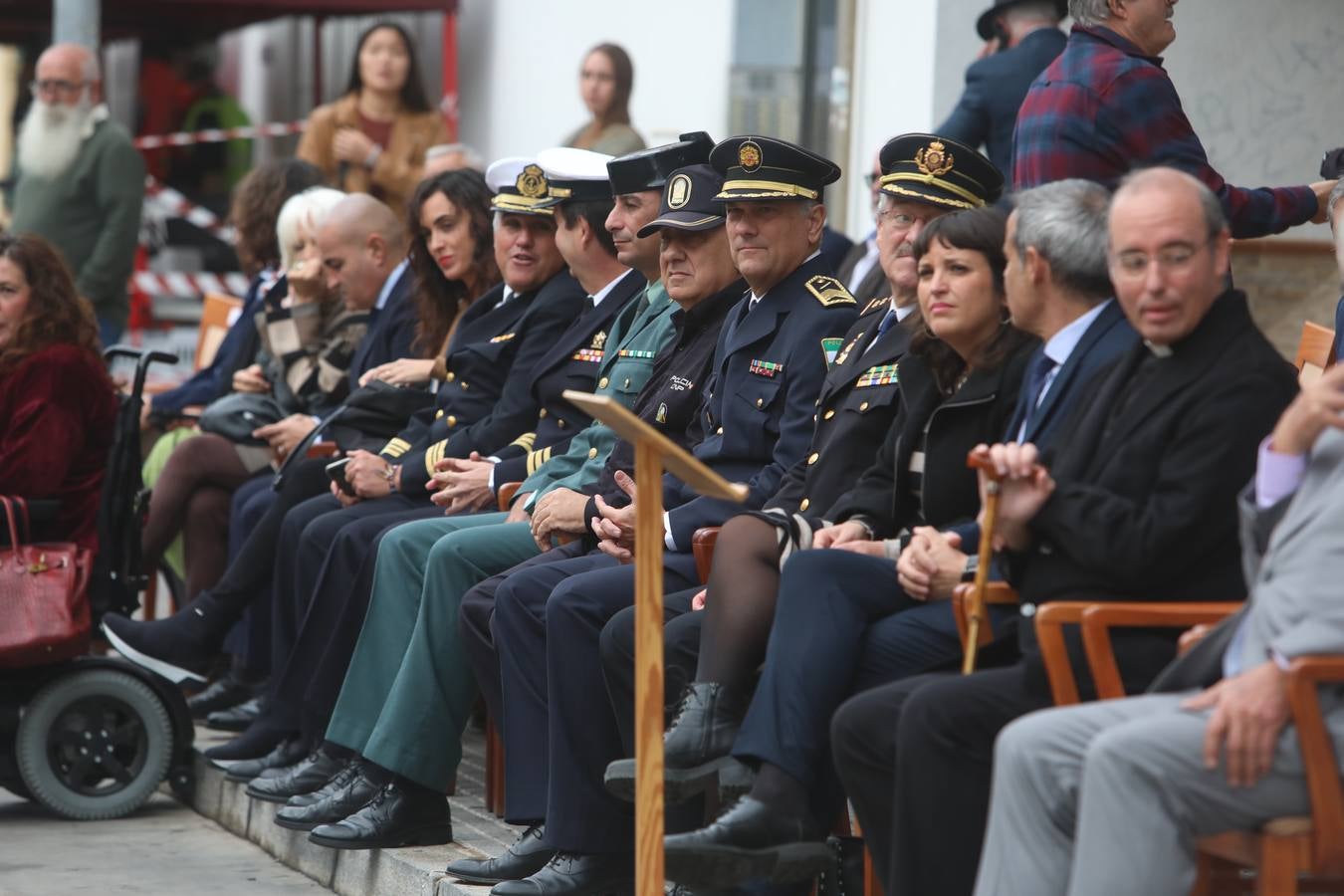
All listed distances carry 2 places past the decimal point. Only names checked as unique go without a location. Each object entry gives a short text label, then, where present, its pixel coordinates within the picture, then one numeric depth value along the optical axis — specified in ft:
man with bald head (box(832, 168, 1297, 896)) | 25.58
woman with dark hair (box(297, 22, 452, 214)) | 69.05
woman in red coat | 45.11
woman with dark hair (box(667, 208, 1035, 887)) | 28.55
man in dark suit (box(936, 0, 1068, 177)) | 46.70
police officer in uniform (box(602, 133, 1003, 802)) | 29.86
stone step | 36.73
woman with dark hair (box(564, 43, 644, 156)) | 62.23
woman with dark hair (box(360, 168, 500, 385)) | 47.42
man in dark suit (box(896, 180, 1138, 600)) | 28.35
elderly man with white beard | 68.33
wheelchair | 44.60
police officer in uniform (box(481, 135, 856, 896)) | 33.47
